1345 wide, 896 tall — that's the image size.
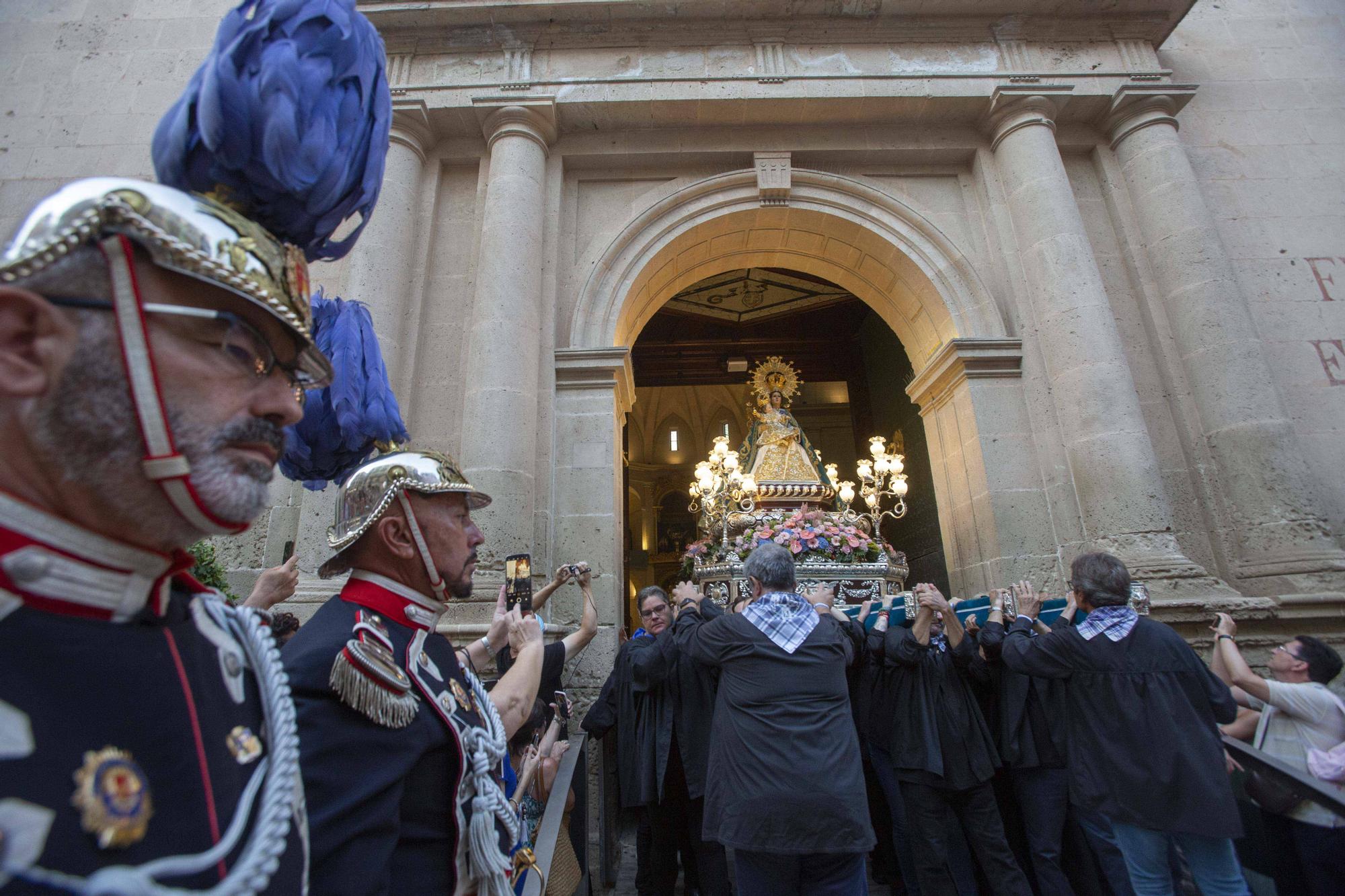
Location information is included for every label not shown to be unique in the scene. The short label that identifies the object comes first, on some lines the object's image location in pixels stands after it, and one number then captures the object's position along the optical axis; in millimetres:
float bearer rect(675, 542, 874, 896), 2721
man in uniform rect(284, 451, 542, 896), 1204
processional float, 6398
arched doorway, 6109
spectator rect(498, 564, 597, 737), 2869
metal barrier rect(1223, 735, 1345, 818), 2504
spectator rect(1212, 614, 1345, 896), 2867
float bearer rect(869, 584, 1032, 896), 3619
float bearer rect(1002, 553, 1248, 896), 2885
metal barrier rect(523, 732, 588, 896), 1885
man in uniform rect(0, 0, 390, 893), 706
